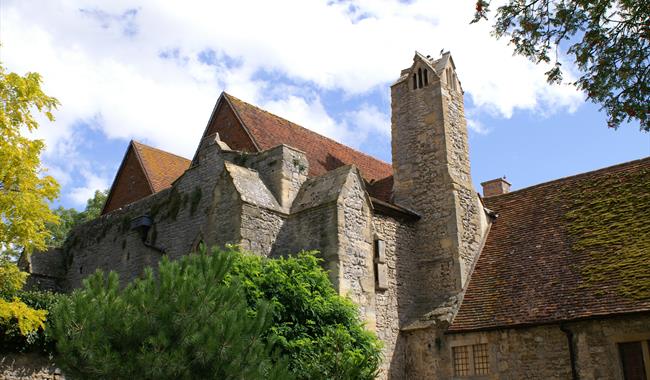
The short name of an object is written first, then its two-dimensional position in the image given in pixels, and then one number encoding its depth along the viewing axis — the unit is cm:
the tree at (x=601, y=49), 818
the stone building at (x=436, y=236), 1348
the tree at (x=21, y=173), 1130
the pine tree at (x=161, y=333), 834
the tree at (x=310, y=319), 1138
